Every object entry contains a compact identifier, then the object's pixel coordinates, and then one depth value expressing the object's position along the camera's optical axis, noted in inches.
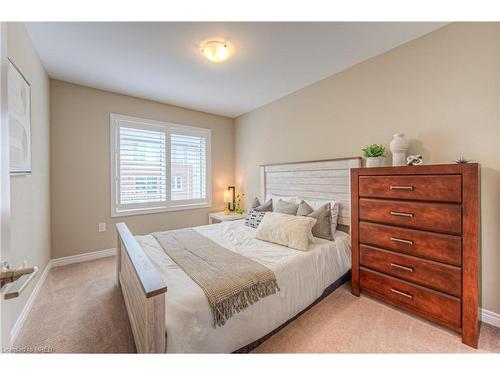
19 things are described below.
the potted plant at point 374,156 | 83.4
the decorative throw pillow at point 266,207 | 116.8
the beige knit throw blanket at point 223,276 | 50.9
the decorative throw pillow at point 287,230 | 79.4
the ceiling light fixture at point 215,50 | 80.1
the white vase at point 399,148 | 78.4
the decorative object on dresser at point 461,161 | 61.2
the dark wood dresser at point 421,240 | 57.7
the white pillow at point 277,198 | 113.0
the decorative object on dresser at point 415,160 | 71.6
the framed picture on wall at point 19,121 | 58.7
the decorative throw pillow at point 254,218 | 108.6
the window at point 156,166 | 131.8
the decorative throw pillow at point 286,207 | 101.2
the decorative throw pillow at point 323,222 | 89.1
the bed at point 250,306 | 43.9
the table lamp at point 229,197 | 172.1
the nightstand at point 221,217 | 145.8
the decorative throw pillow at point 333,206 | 97.8
